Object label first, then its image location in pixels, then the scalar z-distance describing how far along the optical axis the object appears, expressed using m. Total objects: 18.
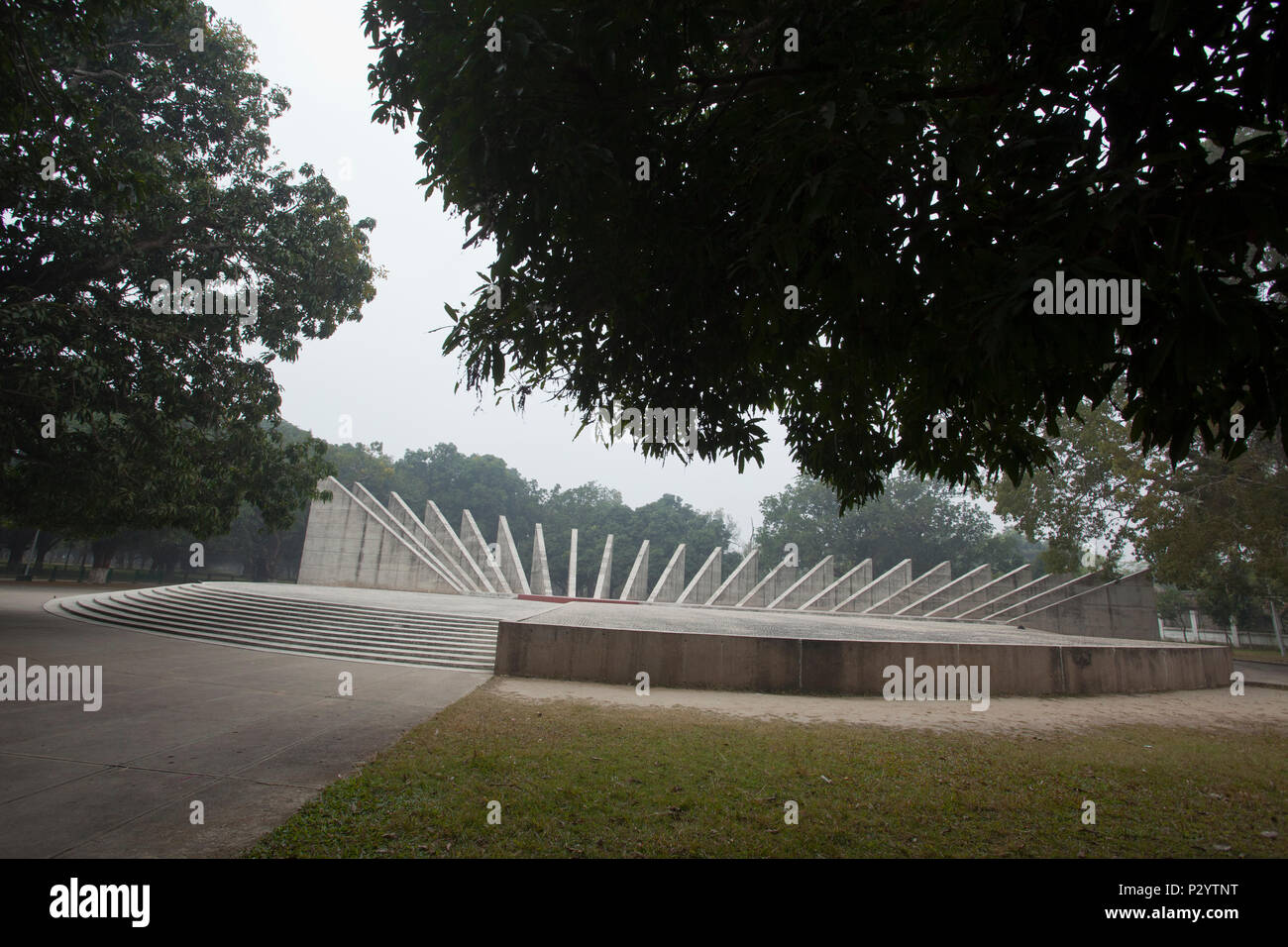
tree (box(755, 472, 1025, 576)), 62.66
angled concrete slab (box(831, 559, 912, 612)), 36.78
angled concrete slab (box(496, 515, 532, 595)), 34.48
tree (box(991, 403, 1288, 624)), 21.02
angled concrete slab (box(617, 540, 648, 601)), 36.03
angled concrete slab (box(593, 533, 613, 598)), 37.00
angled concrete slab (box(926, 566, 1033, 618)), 34.03
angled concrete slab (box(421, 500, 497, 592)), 32.91
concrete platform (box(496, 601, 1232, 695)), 11.70
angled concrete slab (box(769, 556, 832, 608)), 36.59
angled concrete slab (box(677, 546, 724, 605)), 36.34
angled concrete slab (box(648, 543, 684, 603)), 36.53
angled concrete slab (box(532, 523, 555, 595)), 36.22
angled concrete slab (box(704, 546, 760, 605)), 36.22
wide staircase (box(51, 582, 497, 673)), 13.49
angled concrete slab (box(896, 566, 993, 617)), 35.28
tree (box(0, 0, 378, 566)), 12.54
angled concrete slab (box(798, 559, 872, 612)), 36.56
